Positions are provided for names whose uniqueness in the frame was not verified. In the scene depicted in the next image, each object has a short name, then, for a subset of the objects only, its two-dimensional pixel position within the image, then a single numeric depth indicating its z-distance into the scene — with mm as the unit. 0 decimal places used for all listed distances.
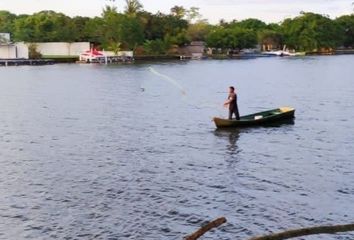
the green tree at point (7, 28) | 194750
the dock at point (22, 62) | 160250
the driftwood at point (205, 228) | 7412
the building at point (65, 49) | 183275
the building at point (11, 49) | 166750
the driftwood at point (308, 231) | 7590
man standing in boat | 44250
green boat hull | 44938
